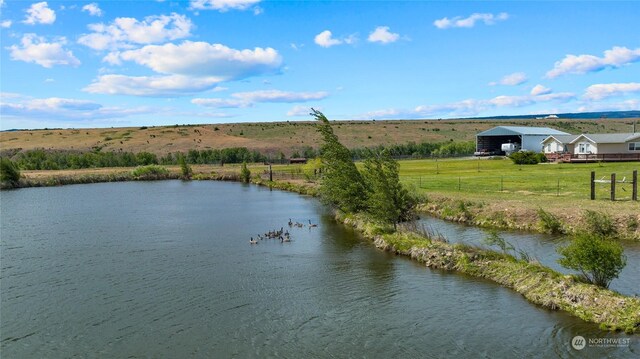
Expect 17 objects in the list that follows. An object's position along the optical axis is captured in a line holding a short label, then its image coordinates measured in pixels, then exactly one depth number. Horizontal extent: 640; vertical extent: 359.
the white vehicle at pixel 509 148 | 104.36
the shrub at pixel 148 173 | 93.44
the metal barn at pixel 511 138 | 104.37
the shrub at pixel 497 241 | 24.23
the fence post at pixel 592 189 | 37.79
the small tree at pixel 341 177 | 40.00
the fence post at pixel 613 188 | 36.22
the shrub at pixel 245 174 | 81.44
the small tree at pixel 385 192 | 33.12
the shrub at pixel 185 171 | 91.69
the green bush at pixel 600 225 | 30.31
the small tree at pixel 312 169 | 72.51
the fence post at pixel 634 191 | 36.50
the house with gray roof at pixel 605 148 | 73.44
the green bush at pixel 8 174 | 78.25
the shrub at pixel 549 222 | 32.28
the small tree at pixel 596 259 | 19.28
